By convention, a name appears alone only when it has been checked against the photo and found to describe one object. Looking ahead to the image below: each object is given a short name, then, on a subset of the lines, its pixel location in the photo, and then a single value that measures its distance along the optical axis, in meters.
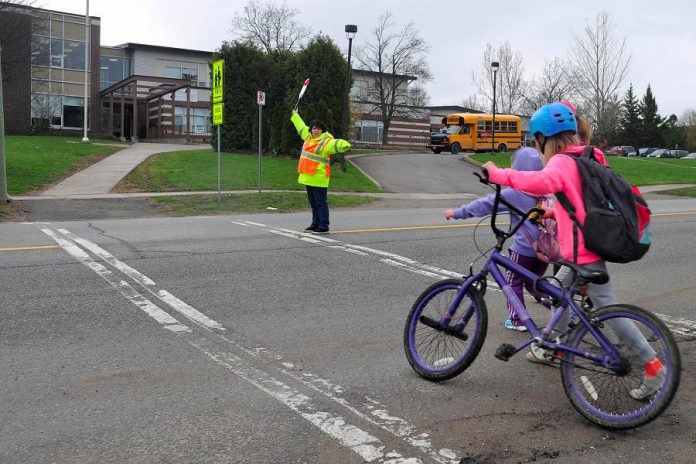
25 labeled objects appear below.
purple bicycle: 3.78
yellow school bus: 44.06
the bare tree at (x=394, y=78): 61.56
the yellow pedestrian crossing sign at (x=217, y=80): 15.84
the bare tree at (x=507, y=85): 67.50
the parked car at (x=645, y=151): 74.56
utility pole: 15.16
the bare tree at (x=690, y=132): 95.19
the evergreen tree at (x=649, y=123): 87.38
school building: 44.29
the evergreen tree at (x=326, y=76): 27.61
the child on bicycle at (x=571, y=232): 3.81
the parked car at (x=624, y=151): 65.50
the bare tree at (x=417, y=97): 63.28
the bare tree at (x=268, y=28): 54.12
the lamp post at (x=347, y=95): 25.36
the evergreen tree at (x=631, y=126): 87.06
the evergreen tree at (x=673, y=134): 91.62
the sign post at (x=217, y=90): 15.90
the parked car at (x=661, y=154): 71.69
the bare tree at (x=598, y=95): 56.40
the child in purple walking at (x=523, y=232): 5.38
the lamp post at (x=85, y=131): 39.66
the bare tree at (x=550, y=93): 66.00
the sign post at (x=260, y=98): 17.45
